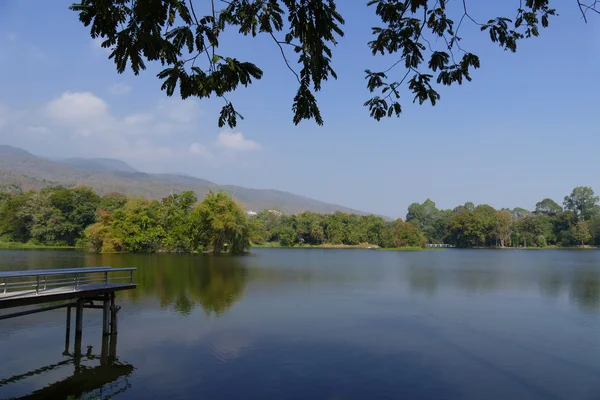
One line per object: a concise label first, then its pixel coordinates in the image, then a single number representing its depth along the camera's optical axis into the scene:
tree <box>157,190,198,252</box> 60.03
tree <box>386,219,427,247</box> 94.44
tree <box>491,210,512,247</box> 103.31
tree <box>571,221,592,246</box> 101.56
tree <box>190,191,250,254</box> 58.34
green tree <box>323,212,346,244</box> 97.69
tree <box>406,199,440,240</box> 156.50
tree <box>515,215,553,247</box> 104.81
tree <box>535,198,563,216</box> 119.31
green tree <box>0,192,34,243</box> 72.19
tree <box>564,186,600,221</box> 111.12
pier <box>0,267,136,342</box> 10.71
